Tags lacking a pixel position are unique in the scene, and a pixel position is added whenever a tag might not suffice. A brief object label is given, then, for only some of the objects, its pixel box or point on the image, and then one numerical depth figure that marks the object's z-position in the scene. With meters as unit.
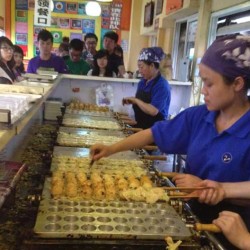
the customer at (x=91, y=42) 5.98
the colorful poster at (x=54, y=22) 10.95
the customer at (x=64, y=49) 7.70
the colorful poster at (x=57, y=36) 11.07
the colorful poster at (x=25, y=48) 11.06
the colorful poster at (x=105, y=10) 10.94
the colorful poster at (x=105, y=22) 11.07
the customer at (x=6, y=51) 4.35
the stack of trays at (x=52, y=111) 3.70
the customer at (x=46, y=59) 4.55
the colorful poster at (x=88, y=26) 11.09
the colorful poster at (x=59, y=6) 10.91
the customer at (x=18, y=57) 6.43
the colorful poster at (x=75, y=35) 11.15
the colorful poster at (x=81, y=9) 11.00
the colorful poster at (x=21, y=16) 10.88
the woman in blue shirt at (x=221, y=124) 1.43
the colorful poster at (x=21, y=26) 10.98
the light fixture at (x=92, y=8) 9.82
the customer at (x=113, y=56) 5.56
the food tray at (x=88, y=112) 3.75
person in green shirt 5.45
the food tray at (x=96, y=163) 1.89
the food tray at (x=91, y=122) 3.14
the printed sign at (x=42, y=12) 7.17
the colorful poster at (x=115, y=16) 10.91
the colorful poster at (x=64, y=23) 11.02
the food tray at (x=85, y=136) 2.51
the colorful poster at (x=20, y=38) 11.05
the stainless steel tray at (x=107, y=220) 1.15
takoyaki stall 1.14
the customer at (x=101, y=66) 4.97
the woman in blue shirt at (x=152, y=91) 3.30
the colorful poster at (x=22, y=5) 10.83
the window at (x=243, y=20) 4.36
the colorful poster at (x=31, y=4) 10.85
